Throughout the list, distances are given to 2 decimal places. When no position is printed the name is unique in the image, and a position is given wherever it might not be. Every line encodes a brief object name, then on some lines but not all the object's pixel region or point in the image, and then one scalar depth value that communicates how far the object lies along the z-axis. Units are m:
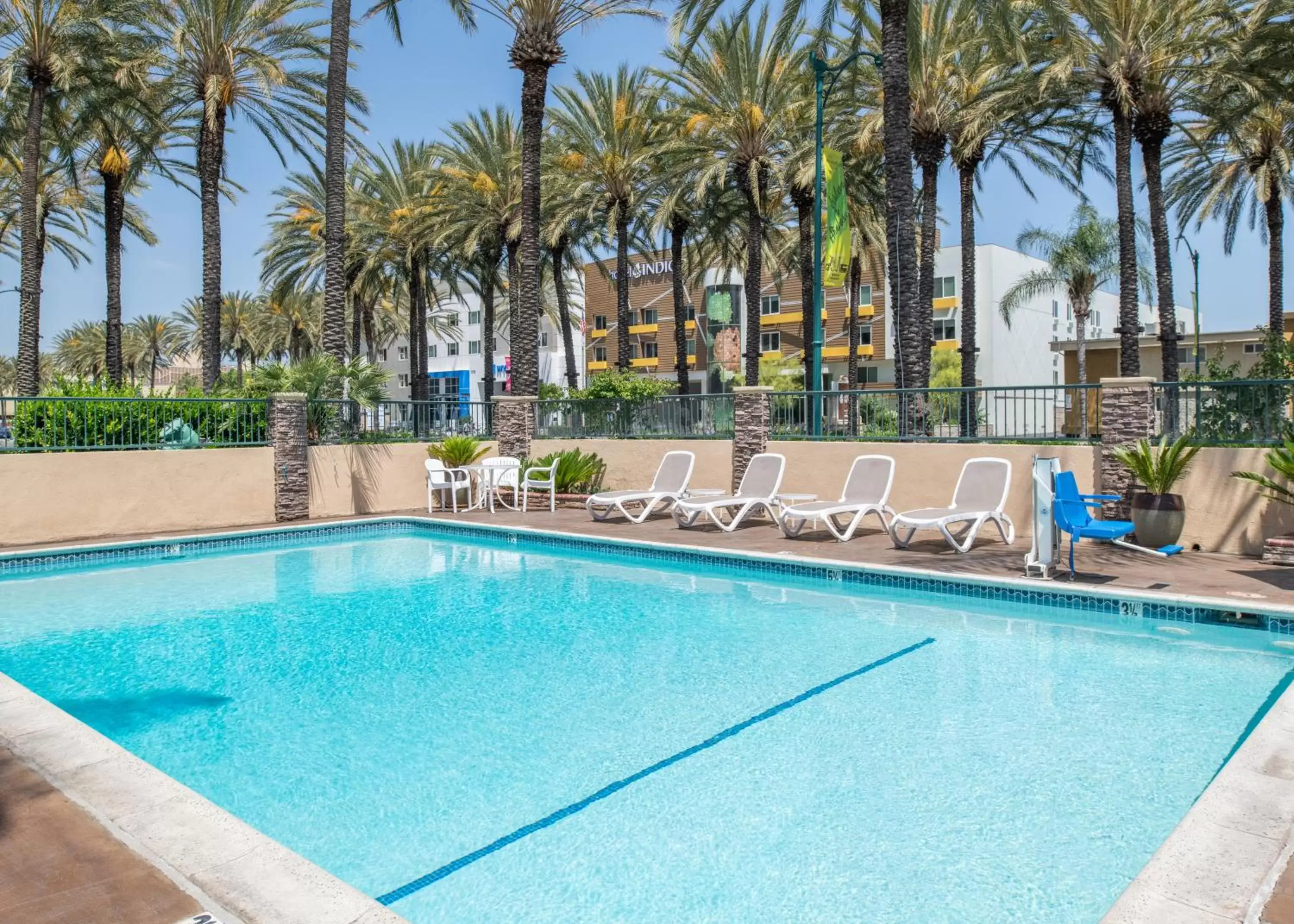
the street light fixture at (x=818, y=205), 17.19
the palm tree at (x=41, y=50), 21.09
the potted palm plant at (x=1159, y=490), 10.91
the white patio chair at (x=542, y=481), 17.61
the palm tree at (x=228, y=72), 22.14
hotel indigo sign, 64.12
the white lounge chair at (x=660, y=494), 15.62
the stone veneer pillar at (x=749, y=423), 16.22
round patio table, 17.56
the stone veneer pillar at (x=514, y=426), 19.64
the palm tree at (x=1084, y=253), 45.81
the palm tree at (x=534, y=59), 20.31
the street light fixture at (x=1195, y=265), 37.38
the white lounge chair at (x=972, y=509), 11.59
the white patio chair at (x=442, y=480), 17.41
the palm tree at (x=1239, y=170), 24.50
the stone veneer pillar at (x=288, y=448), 16.53
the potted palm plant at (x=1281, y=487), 10.23
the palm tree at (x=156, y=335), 82.75
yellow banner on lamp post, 17.56
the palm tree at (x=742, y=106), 25.36
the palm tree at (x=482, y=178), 31.00
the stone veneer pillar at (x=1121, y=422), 12.04
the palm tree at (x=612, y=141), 28.53
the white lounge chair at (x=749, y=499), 14.23
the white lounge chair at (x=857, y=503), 12.88
